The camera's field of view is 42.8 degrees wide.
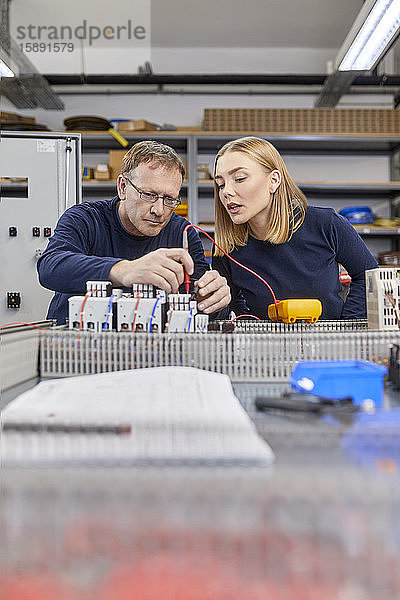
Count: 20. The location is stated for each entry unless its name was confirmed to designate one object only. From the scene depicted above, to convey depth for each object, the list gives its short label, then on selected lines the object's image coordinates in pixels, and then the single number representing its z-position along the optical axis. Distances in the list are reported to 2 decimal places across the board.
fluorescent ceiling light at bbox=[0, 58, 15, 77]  3.66
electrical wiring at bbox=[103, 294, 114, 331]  1.04
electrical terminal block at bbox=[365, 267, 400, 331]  1.14
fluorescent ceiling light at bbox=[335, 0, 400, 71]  3.02
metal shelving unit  4.34
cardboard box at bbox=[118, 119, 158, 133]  4.30
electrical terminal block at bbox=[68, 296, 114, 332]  1.05
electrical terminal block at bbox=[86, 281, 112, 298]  1.09
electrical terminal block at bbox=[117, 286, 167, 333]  1.04
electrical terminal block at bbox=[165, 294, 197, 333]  1.04
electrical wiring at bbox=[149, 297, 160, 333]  1.05
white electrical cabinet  3.63
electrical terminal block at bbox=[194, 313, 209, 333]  1.05
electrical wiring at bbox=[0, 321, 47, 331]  0.96
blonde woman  1.86
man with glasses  1.39
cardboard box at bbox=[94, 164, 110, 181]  4.27
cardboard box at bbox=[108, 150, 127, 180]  4.27
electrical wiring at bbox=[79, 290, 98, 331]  1.05
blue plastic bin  0.64
